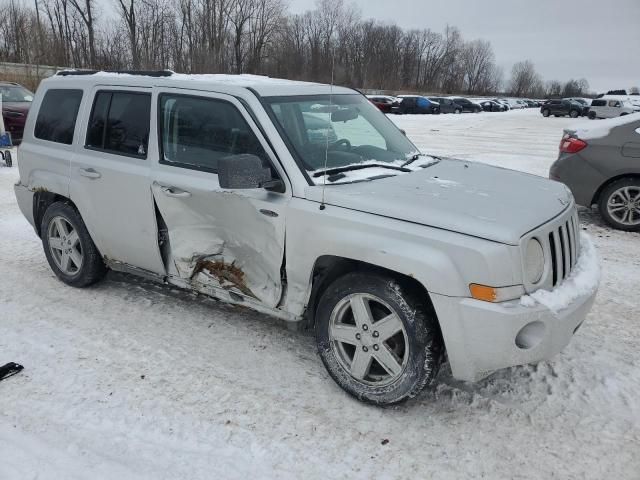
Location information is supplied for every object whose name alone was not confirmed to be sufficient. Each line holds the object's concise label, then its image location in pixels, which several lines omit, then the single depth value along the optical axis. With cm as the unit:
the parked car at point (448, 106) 4421
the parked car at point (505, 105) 5708
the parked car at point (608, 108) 3340
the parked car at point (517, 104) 6685
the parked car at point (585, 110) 4104
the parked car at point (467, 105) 4683
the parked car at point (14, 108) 1334
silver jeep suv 277
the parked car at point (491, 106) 5357
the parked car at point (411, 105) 3753
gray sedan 677
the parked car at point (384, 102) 3584
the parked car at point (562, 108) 4188
